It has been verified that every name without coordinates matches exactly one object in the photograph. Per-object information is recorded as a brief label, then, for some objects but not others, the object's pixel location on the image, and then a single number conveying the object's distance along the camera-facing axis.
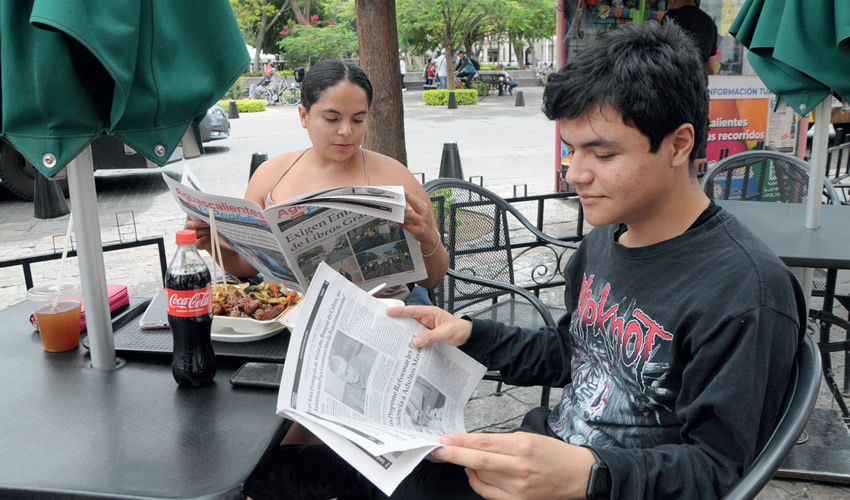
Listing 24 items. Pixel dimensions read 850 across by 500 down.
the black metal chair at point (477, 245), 2.78
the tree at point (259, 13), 30.62
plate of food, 1.73
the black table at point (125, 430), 1.15
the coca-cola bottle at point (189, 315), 1.49
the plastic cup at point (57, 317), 1.69
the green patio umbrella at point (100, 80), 1.29
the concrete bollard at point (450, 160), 6.18
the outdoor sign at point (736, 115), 6.06
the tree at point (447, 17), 20.00
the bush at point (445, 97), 21.69
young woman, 2.42
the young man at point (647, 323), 1.10
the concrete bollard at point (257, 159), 4.27
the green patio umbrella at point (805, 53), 2.24
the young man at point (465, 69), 25.92
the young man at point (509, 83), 27.48
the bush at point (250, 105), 21.59
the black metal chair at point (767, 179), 3.25
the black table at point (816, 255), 2.26
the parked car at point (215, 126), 11.09
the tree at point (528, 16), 19.98
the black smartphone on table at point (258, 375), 1.49
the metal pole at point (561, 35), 6.66
